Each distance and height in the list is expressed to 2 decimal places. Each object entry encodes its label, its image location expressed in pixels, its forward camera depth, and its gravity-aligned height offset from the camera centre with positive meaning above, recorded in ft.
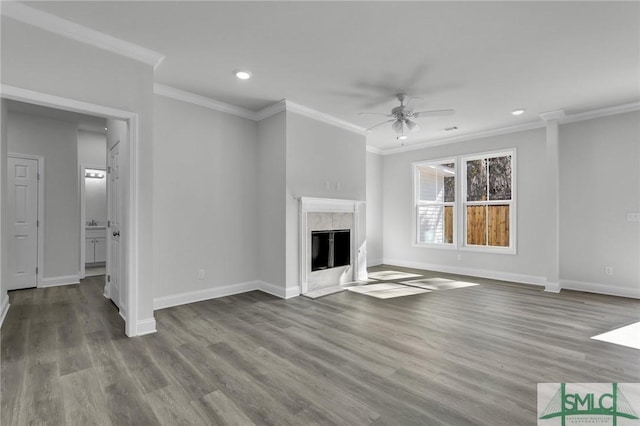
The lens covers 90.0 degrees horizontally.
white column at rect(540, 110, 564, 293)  16.65 +0.90
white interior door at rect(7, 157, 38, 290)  16.17 -0.32
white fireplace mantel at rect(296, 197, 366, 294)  15.53 -0.27
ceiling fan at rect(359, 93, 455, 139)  13.78 +4.23
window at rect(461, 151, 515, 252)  19.29 +0.84
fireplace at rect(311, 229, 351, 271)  16.57 -1.87
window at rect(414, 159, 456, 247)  21.83 +0.93
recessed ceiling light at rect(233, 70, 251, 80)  11.81 +5.27
